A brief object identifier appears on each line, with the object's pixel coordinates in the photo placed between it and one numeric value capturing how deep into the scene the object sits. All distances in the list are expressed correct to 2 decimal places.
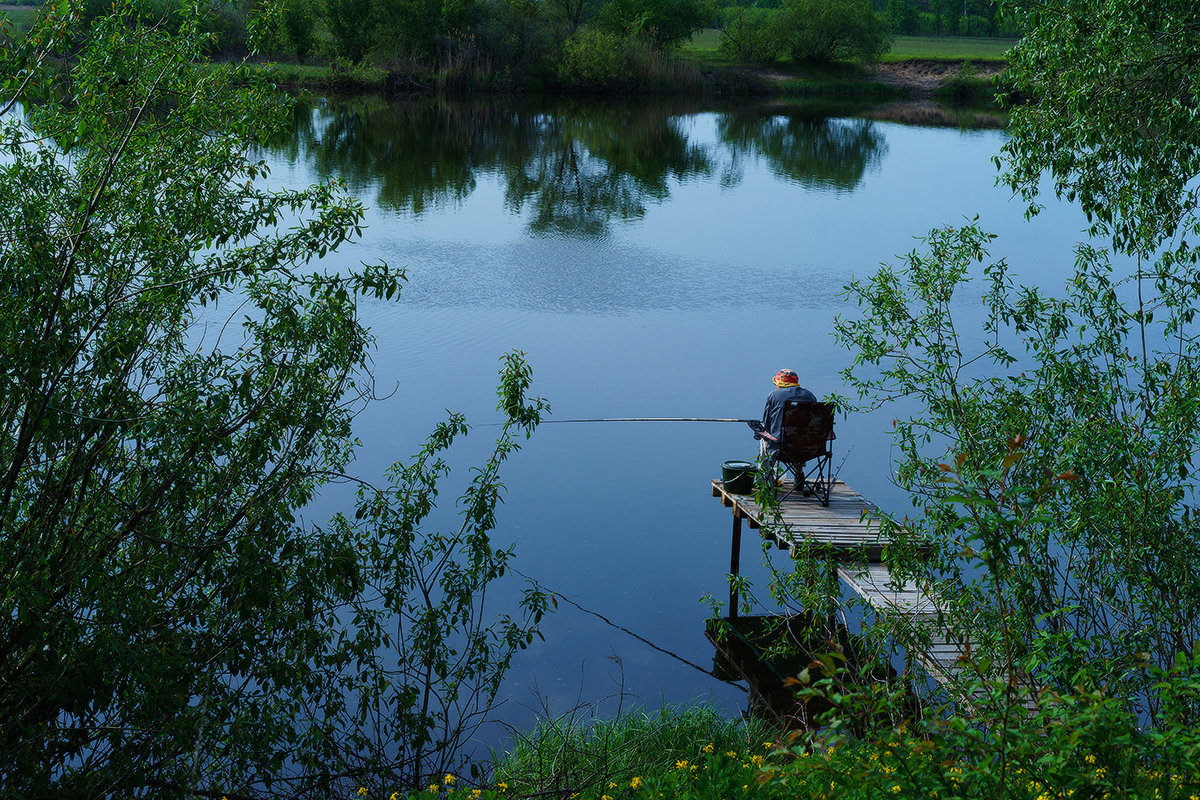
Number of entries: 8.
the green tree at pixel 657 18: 57.19
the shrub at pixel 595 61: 52.78
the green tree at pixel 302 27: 45.57
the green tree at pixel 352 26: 50.34
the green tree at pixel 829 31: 60.94
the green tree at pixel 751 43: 61.03
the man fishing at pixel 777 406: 10.41
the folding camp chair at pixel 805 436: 10.17
